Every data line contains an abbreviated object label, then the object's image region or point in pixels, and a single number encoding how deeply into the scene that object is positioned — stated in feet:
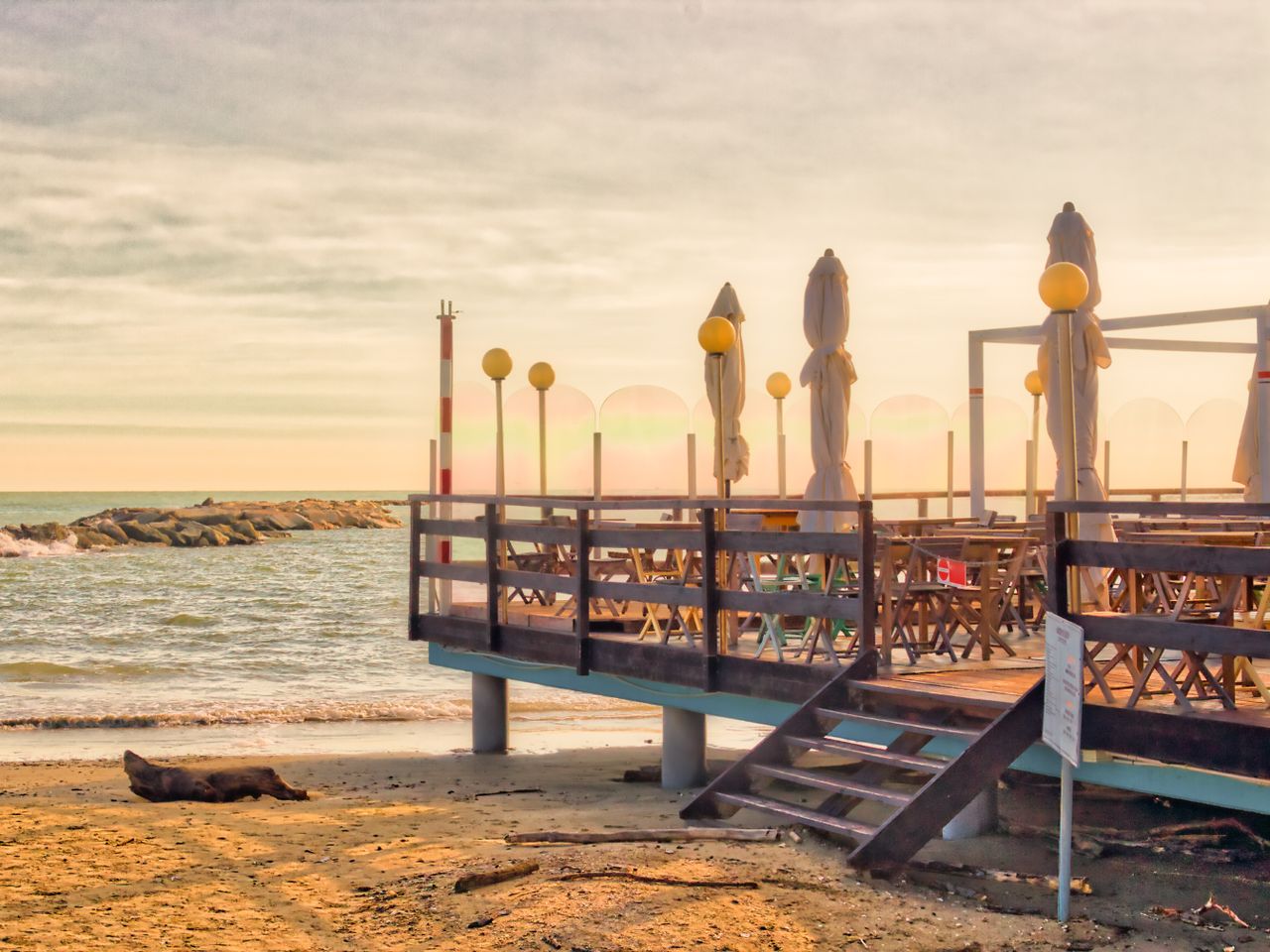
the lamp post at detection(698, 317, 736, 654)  28.05
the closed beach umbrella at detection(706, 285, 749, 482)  40.22
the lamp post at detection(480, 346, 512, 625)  38.99
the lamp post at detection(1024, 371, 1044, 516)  42.18
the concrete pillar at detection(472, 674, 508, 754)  39.60
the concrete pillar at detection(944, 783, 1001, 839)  24.85
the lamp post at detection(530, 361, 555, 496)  41.96
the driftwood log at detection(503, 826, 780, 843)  22.77
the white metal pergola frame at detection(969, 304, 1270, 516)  33.09
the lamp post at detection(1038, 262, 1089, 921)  21.52
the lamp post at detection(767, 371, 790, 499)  47.37
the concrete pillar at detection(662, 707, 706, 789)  32.01
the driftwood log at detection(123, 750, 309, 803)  30.32
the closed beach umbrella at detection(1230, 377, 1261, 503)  37.14
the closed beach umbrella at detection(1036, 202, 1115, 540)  30.78
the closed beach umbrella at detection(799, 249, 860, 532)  35.04
